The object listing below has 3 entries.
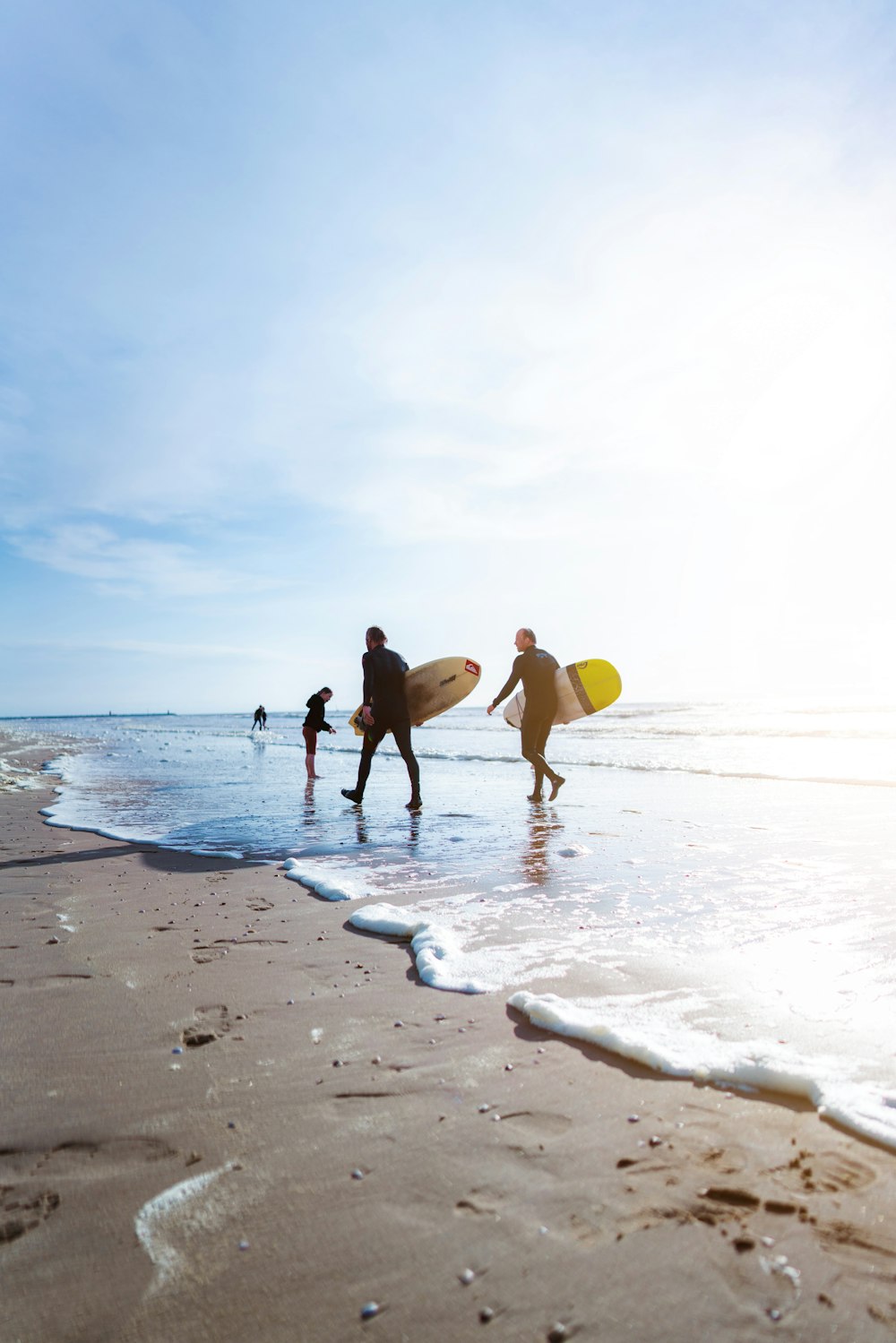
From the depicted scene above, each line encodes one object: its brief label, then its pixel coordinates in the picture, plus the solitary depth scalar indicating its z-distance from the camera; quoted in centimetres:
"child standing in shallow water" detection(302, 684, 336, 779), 1428
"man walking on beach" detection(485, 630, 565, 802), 1047
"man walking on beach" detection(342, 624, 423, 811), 975
